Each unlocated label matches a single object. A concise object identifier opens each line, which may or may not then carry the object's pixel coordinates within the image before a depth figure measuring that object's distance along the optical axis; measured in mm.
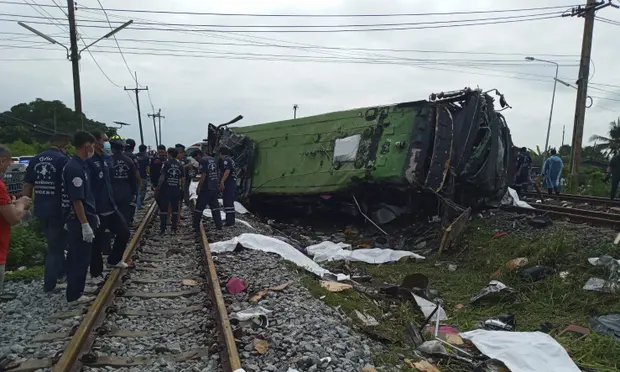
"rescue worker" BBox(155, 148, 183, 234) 9234
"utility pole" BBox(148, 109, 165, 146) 73562
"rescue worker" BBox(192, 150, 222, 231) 9102
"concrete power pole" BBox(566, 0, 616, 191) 15609
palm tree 37875
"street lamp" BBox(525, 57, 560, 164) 31538
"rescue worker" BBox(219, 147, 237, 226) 9945
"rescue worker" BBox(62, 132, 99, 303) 4746
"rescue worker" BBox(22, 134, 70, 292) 5066
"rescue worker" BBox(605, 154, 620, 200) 12633
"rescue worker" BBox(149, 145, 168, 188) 12102
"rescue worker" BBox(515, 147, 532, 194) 14477
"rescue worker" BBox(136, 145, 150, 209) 12912
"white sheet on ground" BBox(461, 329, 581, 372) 3727
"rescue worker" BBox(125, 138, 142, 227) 10128
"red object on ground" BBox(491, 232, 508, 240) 7992
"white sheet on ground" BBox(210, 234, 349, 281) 7182
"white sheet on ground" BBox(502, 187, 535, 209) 10996
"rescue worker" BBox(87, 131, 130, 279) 5422
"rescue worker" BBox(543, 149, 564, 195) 14688
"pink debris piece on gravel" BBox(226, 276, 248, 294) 5214
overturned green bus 9211
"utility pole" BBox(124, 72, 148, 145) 56312
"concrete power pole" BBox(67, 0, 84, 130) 17922
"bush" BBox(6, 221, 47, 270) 6939
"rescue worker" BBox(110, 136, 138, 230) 7508
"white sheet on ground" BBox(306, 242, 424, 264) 8188
